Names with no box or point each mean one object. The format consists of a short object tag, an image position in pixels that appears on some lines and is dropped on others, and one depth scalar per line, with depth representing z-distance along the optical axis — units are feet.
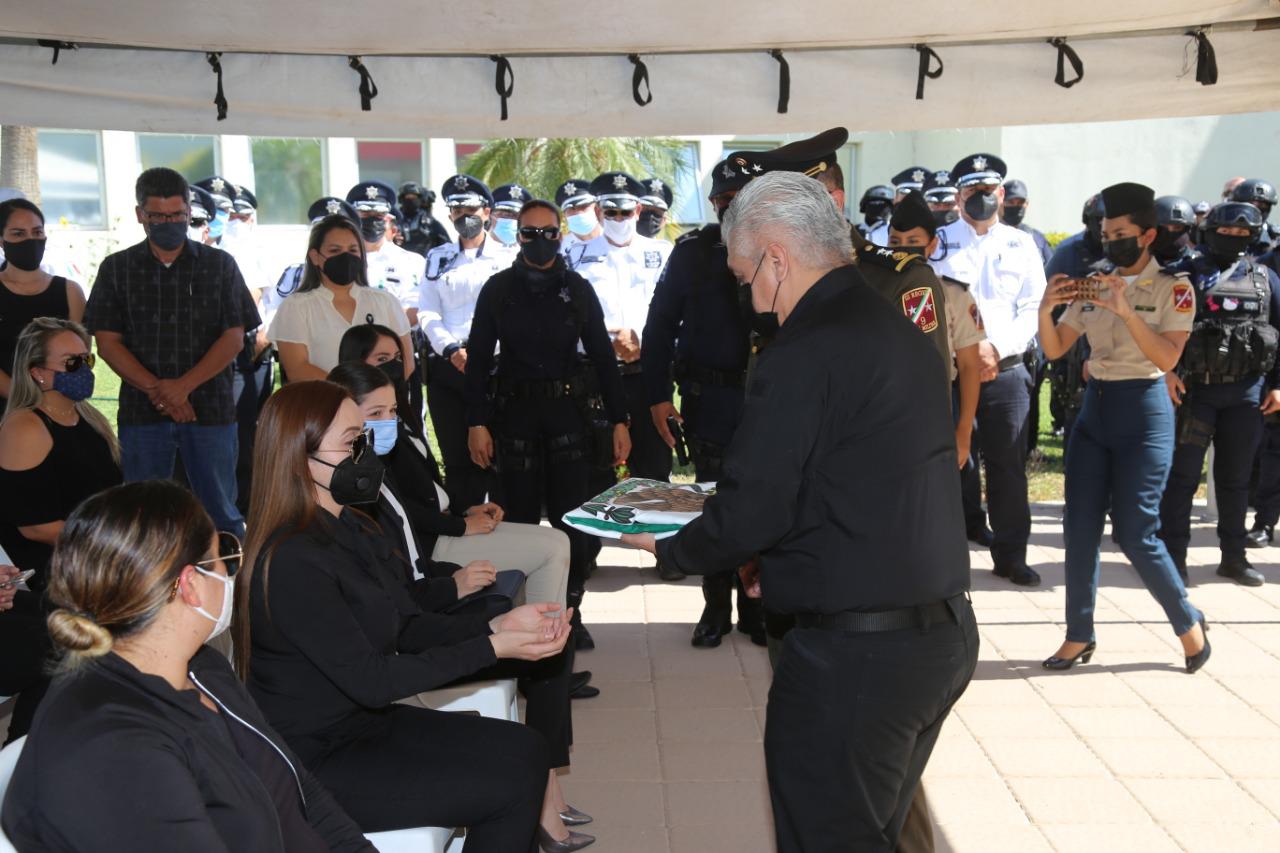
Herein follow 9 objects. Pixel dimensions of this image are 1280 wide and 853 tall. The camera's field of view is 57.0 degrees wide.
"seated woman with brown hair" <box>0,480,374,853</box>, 5.75
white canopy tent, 13.34
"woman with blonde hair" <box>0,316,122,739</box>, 12.85
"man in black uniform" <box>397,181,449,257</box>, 35.35
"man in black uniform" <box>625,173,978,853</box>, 7.71
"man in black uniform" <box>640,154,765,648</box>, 16.88
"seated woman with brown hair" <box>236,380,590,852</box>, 8.87
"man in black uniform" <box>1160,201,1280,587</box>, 21.26
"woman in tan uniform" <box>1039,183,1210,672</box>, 16.06
